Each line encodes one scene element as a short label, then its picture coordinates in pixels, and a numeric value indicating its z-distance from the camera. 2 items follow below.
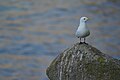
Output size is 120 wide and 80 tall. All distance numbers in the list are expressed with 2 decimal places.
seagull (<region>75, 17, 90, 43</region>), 17.09
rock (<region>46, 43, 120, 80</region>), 16.45
